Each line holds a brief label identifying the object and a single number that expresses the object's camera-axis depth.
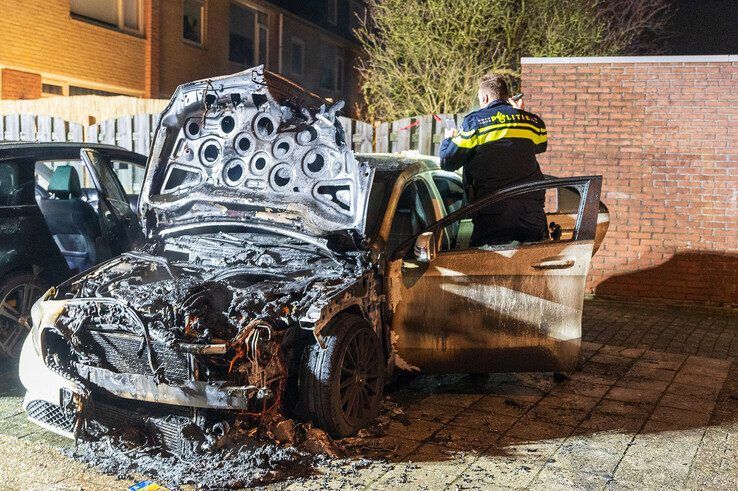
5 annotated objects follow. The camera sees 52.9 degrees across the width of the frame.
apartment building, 14.47
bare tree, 12.31
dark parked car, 5.58
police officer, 5.32
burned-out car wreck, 3.95
